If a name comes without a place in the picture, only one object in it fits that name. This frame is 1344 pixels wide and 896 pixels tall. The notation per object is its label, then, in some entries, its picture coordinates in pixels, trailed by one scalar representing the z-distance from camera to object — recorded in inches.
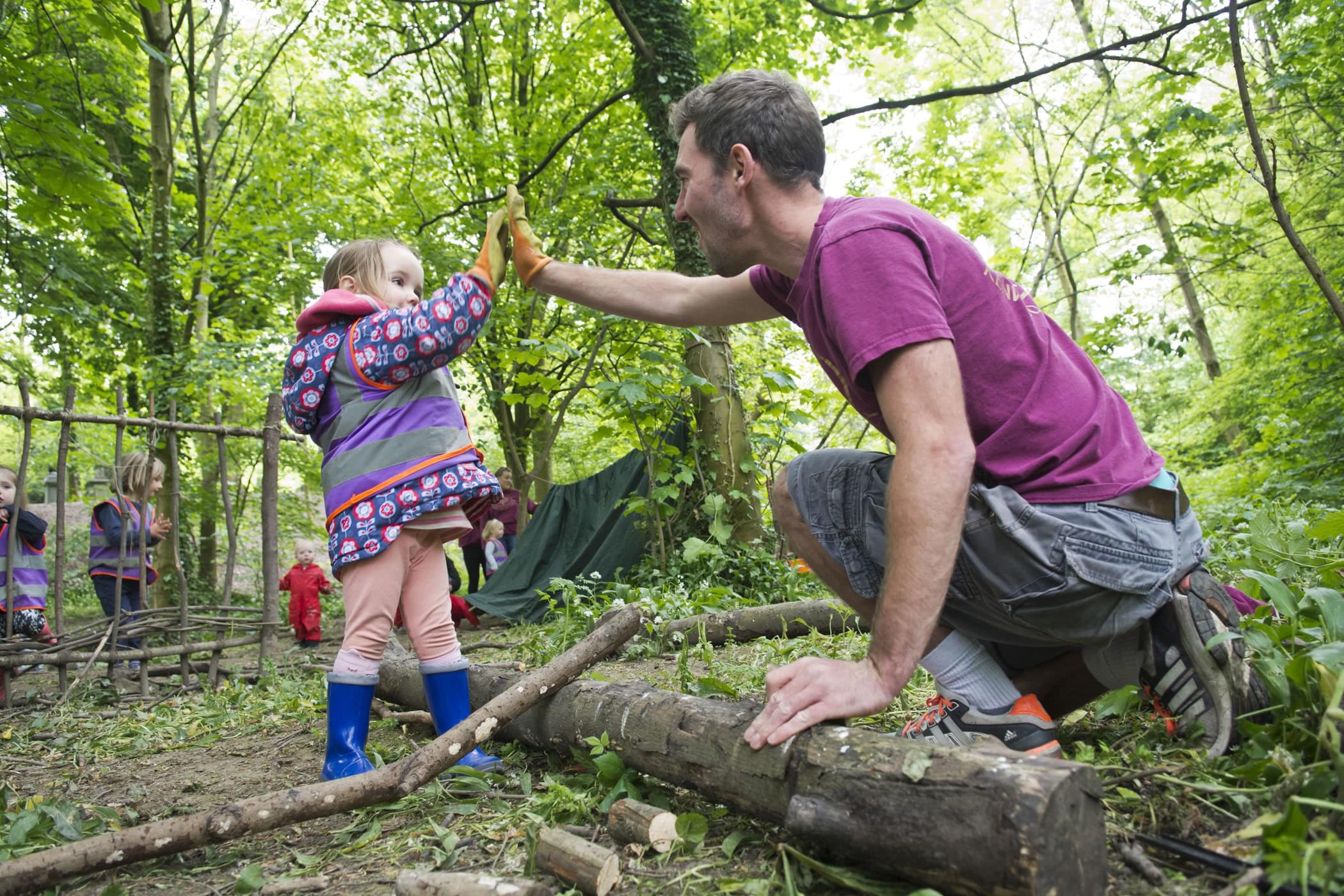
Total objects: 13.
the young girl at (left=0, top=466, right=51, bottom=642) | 174.6
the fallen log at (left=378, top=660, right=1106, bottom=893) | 44.9
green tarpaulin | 262.7
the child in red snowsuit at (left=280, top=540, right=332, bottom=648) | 276.1
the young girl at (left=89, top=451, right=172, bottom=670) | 194.2
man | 58.1
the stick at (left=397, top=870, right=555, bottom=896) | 52.8
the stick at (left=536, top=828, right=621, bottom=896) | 56.2
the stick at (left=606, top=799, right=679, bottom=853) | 62.3
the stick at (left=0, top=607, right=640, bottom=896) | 63.5
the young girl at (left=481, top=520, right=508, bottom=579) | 360.2
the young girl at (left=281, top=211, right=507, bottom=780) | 92.4
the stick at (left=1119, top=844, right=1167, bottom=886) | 49.3
